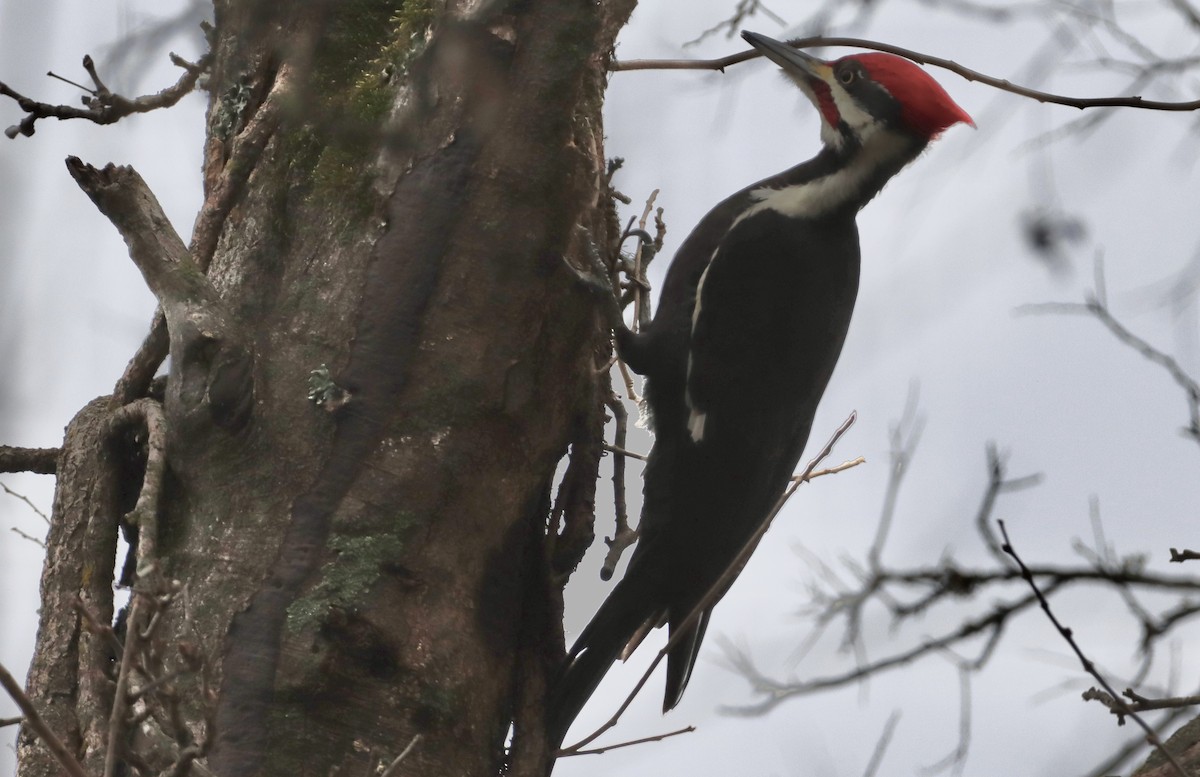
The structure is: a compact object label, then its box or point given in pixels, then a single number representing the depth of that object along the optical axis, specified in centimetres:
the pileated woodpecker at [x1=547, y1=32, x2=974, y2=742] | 1125
